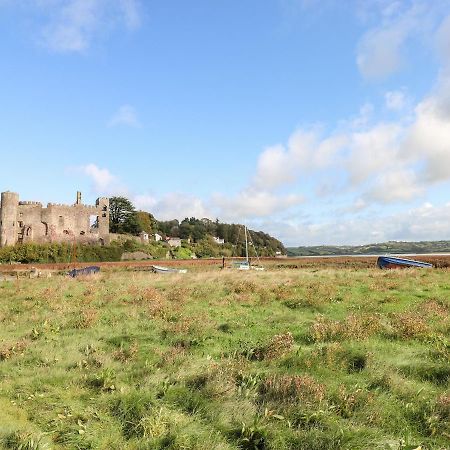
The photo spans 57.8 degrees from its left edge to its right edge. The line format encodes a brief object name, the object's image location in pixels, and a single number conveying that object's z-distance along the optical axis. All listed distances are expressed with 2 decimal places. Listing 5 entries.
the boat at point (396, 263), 35.22
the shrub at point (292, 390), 6.90
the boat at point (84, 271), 30.91
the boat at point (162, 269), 35.13
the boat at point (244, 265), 40.55
